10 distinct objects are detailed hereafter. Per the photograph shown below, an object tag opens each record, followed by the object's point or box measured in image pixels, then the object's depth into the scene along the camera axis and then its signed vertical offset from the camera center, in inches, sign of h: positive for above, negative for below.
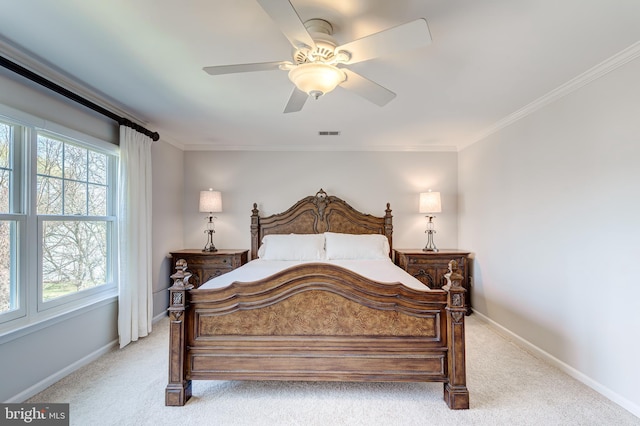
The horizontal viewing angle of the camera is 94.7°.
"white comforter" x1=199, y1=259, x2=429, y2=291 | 102.8 -21.7
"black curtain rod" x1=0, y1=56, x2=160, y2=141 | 75.9 +39.3
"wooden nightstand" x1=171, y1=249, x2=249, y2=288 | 154.2 -24.0
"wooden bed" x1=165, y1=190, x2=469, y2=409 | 81.2 -32.1
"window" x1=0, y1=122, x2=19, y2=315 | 80.4 -2.8
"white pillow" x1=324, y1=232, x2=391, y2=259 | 149.8 -15.4
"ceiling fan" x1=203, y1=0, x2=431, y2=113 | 51.0 +33.2
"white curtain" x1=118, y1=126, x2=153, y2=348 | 116.5 -7.8
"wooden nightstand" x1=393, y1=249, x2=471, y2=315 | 154.0 -25.3
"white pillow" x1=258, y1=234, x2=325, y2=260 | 149.3 -15.3
